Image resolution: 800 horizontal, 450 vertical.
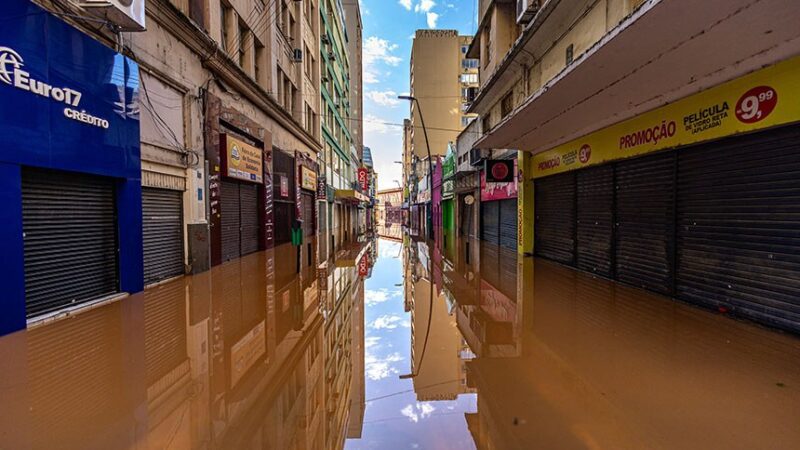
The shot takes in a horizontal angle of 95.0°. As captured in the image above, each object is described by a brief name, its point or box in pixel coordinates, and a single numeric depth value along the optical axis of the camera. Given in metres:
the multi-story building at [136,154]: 5.38
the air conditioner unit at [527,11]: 11.71
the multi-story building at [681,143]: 4.70
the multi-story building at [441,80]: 56.22
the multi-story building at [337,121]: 30.42
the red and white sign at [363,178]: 47.62
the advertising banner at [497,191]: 15.92
